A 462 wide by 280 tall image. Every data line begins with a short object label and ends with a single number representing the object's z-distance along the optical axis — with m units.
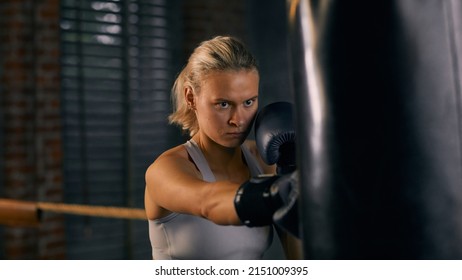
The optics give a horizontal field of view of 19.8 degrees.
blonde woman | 3.08
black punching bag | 2.42
